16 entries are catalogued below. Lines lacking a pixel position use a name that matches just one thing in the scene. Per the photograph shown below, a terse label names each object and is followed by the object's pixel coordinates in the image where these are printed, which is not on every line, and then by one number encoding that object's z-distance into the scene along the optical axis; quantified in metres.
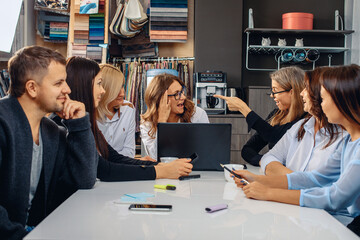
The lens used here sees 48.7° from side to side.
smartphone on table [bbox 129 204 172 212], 1.35
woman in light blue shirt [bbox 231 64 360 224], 1.50
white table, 1.12
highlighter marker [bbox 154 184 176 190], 1.73
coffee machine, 4.63
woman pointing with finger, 2.80
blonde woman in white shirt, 2.89
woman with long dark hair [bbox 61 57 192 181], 1.95
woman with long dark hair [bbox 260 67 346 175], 2.00
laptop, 2.26
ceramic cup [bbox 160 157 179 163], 2.16
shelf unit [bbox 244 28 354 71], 4.91
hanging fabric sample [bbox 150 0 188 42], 4.95
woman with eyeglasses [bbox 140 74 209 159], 3.18
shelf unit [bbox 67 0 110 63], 4.77
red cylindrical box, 4.93
